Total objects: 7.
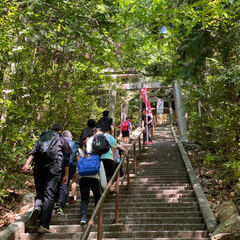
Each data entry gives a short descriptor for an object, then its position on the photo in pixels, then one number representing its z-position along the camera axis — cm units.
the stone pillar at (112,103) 1416
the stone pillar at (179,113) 1318
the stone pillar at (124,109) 2086
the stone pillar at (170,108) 2506
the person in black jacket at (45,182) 365
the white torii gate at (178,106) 1323
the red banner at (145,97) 1140
